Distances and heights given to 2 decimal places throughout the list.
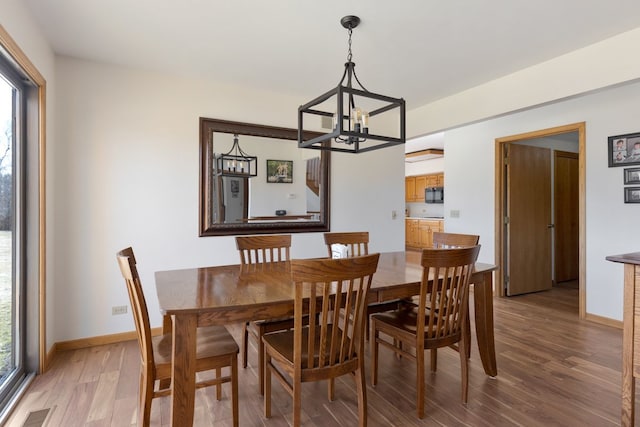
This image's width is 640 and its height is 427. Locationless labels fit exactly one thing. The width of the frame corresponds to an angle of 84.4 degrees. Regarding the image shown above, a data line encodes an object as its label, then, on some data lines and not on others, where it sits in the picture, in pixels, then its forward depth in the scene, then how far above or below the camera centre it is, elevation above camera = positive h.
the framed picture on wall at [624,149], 3.34 +0.60
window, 2.11 -0.09
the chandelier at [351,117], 1.94 +0.55
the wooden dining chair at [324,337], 1.52 -0.59
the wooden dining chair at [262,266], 2.23 -0.39
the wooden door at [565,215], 5.16 -0.05
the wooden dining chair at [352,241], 2.82 -0.25
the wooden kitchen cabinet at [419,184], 8.72 +0.71
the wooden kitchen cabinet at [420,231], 8.05 -0.46
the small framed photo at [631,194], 3.35 +0.16
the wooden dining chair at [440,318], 1.88 -0.63
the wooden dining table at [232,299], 1.52 -0.42
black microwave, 8.39 +0.41
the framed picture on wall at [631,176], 3.34 +0.34
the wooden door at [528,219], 4.61 -0.10
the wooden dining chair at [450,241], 2.53 -0.24
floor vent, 1.89 -1.14
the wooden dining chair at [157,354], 1.57 -0.70
